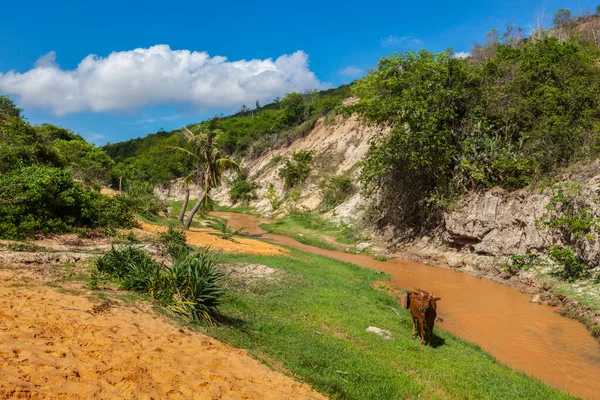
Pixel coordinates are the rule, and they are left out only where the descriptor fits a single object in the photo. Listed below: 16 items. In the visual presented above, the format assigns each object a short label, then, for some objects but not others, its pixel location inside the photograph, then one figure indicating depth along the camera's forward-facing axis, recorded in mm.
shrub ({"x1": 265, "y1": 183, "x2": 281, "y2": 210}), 42125
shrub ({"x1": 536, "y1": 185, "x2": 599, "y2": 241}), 14086
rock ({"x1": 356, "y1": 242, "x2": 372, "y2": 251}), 23597
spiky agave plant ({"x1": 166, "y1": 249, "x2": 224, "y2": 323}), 7469
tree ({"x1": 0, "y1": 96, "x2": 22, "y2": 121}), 41150
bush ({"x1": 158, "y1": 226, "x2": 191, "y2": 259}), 11276
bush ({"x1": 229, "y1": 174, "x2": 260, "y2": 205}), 49781
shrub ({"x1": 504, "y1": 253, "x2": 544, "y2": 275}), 16031
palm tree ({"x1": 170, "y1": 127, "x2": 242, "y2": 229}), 22622
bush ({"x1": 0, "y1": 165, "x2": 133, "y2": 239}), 11742
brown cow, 8750
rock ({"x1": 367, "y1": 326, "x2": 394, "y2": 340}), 8703
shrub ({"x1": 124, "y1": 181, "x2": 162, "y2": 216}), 22888
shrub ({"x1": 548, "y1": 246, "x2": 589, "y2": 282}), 13922
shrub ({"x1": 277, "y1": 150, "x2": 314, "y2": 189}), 42906
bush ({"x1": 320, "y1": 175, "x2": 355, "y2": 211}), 33031
